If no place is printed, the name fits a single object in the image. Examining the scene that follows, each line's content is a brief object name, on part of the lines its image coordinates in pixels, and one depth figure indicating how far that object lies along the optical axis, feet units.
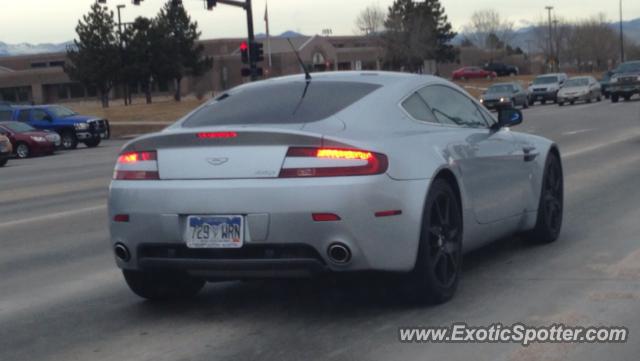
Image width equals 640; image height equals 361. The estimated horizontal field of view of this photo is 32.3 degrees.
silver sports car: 21.83
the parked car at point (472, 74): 329.11
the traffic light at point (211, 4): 121.06
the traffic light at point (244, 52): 144.25
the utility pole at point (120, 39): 228.84
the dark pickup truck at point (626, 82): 180.75
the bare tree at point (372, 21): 349.82
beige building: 304.77
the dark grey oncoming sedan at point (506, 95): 178.70
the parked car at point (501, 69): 355.15
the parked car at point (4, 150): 98.63
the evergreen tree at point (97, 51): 225.97
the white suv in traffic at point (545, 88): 199.82
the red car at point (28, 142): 118.21
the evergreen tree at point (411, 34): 295.28
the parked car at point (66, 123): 132.26
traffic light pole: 128.67
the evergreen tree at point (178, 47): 233.76
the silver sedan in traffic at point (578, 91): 184.03
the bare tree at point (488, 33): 488.85
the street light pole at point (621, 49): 374.51
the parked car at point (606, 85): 189.98
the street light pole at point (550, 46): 400.26
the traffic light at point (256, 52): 137.59
